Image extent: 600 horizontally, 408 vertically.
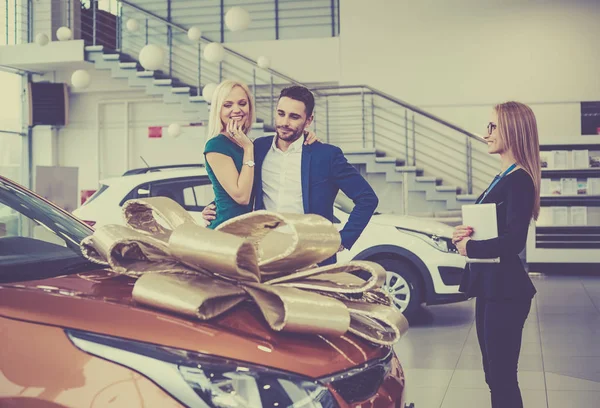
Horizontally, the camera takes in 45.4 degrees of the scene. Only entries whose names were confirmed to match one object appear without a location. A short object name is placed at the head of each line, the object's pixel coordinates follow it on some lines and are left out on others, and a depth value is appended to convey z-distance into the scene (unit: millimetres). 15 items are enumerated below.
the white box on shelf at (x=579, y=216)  9938
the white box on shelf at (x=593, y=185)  10008
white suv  5824
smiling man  2494
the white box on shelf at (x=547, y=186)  10125
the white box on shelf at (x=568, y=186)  10062
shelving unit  9805
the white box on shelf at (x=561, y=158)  10125
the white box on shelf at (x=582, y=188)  10047
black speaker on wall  13742
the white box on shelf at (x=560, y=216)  9992
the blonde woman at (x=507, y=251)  2605
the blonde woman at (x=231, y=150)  2424
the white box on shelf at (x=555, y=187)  10109
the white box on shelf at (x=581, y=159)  10086
